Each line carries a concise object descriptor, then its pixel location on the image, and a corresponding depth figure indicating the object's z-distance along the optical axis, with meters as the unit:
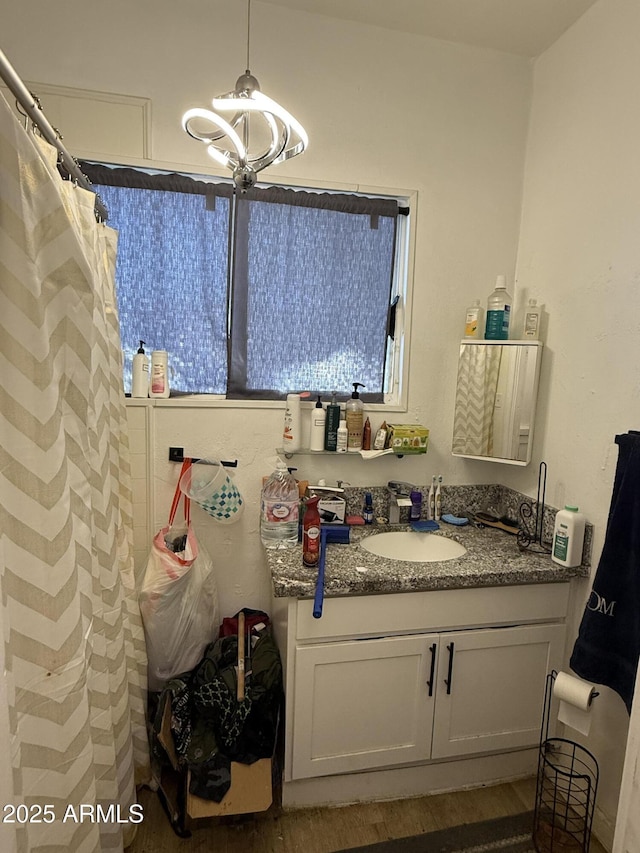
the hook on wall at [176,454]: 1.82
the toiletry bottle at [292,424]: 1.84
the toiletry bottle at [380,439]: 1.91
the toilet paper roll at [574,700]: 1.39
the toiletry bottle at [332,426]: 1.87
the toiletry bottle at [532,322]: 1.83
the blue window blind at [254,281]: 1.78
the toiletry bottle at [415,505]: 1.97
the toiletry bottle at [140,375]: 1.75
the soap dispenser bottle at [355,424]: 1.87
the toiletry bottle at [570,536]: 1.59
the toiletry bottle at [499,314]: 1.88
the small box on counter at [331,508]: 1.86
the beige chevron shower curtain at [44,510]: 0.72
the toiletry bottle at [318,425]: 1.85
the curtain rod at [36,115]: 0.81
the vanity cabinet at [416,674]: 1.49
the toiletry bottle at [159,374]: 1.77
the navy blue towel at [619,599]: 1.32
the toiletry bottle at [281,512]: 1.76
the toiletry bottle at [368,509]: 1.95
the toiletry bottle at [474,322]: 1.91
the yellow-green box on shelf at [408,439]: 1.89
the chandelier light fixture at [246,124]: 1.10
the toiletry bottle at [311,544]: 1.54
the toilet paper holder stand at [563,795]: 1.48
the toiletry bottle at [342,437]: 1.86
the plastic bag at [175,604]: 1.67
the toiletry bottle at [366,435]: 1.91
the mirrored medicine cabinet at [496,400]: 1.84
